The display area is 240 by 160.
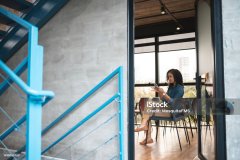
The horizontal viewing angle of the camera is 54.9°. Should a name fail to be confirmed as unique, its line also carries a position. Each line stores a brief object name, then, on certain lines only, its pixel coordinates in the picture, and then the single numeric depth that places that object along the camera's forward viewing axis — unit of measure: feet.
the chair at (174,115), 9.90
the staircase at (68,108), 8.42
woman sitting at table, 10.94
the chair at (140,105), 11.49
